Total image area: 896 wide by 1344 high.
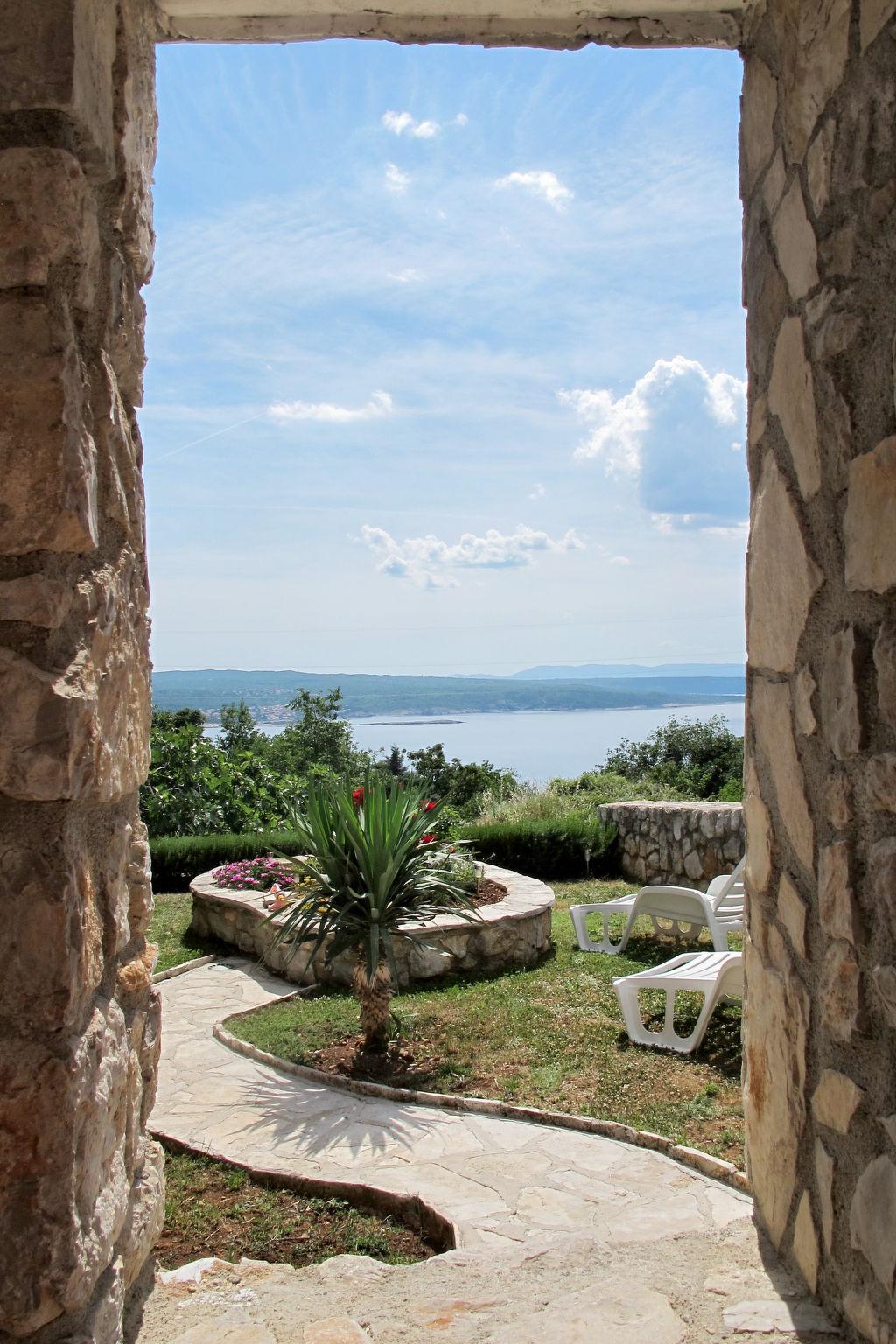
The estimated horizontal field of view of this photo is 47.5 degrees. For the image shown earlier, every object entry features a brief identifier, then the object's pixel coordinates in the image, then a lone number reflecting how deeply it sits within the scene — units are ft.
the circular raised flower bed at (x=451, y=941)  19.70
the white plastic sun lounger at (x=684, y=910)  19.16
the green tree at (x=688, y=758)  42.27
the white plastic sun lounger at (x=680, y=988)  14.46
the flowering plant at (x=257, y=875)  23.68
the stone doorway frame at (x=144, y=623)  4.29
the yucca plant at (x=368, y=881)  15.30
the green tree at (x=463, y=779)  39.73
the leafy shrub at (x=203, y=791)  32.30
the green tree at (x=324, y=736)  45.27
